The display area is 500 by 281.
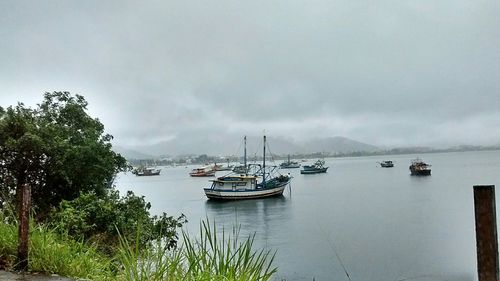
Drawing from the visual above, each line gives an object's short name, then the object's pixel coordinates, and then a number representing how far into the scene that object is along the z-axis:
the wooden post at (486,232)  4.17
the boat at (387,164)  135.82
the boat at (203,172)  127.97
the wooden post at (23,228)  3.87
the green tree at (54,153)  10.36
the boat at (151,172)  151.73
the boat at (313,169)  115.46
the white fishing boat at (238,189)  52.56
